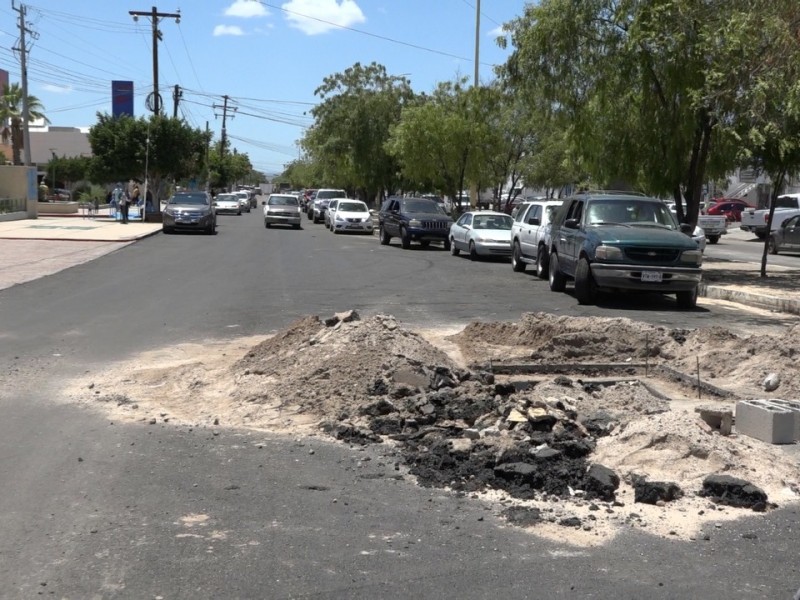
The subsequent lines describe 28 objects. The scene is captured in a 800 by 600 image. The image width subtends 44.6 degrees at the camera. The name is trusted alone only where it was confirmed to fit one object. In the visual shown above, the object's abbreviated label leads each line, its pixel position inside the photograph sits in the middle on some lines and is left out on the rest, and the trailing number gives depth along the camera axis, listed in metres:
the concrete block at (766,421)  7.10
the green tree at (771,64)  13.19
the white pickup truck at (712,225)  39.81
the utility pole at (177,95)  68.31
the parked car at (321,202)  55.72
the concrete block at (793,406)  7.25
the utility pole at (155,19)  49.66
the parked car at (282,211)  45.50
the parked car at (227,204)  65.12
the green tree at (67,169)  83.81
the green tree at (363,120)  56.72
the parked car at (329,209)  45.55
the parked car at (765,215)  40.03
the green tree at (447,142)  40.03
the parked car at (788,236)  31.64
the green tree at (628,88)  20.31
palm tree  70.50
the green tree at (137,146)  47.31
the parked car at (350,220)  42.50
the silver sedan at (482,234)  26.83
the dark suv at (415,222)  32.03
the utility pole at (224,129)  110.49
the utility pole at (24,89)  47.56
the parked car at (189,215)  37.75
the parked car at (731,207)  59.25
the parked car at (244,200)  75.56
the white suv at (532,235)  21.09
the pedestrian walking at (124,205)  43.56
